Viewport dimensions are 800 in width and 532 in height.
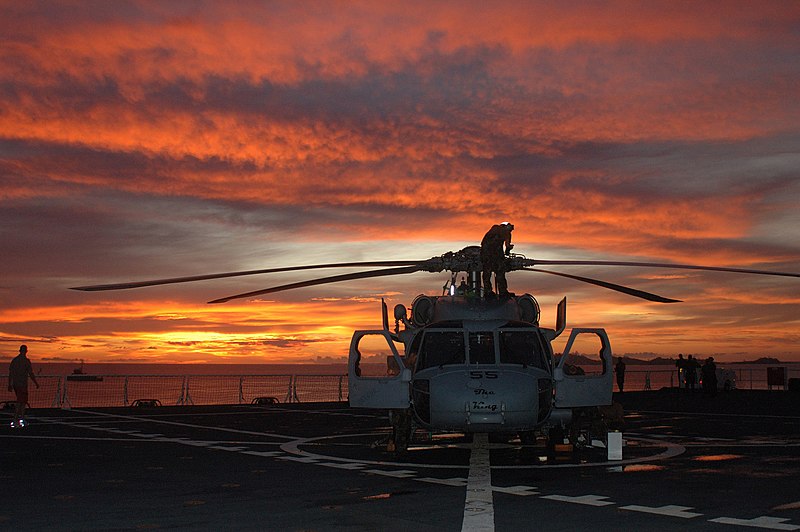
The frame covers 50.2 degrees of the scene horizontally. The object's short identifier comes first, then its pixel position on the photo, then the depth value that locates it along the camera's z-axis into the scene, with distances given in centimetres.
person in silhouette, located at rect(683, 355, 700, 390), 4925
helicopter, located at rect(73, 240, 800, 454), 1627
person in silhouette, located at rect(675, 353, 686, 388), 5064
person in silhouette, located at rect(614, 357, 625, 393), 4956
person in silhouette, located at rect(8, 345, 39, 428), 2473
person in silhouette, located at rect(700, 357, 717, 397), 4491
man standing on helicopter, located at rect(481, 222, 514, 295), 1619
